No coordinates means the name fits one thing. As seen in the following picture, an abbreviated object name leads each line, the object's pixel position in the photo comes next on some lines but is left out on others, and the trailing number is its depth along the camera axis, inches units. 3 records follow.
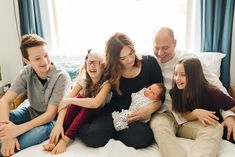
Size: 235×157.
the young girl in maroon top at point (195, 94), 59.0
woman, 57.8
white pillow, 82.3
